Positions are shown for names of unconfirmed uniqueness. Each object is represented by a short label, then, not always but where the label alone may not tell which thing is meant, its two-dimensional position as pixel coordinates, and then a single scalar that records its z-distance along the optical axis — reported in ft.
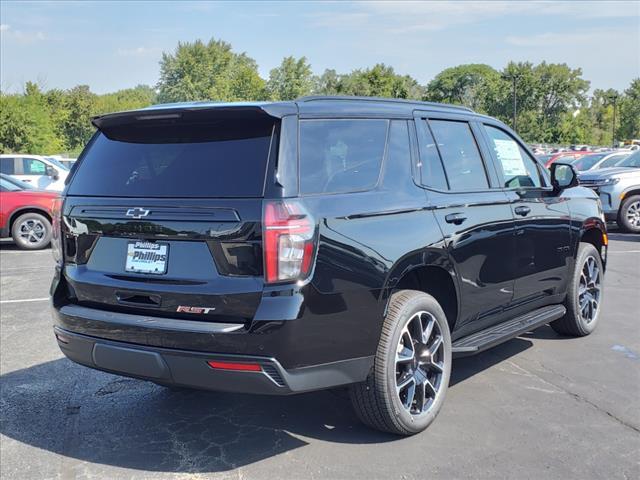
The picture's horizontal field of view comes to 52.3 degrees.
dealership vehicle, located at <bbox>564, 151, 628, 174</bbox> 63.63
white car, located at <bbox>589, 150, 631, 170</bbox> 61.87
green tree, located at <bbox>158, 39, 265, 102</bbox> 270.46
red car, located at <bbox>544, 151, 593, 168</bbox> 83.46
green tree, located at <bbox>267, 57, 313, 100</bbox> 261.44
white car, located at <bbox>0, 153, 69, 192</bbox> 60.90
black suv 10.37
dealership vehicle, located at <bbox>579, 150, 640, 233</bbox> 43.98
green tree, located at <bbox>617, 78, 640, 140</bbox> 261.44
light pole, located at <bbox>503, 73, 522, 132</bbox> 277.72
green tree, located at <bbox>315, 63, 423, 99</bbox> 265.40
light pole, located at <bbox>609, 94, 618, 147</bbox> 255.27
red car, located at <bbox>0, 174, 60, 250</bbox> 40.50
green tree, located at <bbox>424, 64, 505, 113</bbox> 344.45
